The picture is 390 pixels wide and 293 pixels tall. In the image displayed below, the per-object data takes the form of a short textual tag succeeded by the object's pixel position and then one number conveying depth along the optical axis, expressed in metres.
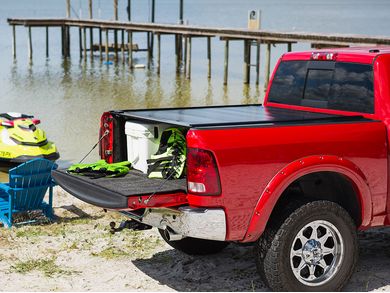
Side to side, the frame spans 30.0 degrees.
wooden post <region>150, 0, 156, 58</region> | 44.89
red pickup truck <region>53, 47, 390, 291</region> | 5.12
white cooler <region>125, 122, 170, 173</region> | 5.96
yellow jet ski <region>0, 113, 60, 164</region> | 13.04
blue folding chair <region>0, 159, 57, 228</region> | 7.91
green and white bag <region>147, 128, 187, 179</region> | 5.61
